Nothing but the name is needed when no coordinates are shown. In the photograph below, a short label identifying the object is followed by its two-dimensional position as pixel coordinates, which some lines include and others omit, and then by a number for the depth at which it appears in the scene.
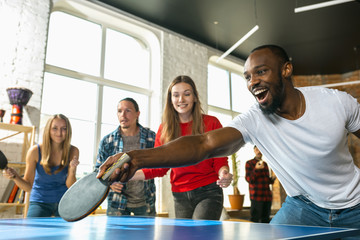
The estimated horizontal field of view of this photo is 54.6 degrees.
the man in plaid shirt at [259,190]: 5.41
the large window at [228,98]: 7.64
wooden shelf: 3.86
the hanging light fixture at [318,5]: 4.10
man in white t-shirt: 1.43
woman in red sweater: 2.04
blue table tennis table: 0.97
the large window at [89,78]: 5.23
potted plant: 6.91
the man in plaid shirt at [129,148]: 2.60
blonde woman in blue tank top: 2.72
